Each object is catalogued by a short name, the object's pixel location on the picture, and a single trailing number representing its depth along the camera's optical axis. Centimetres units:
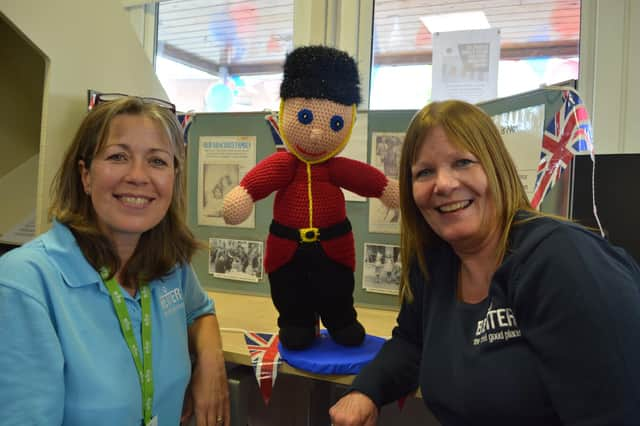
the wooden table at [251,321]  98
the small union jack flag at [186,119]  152
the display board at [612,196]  107
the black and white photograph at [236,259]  148
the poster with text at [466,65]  149
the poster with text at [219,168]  147
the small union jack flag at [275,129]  142
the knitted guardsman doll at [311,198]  91
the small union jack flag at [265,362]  93
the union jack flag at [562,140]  97
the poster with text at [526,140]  103
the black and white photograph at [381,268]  135
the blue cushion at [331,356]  88
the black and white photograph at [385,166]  134
